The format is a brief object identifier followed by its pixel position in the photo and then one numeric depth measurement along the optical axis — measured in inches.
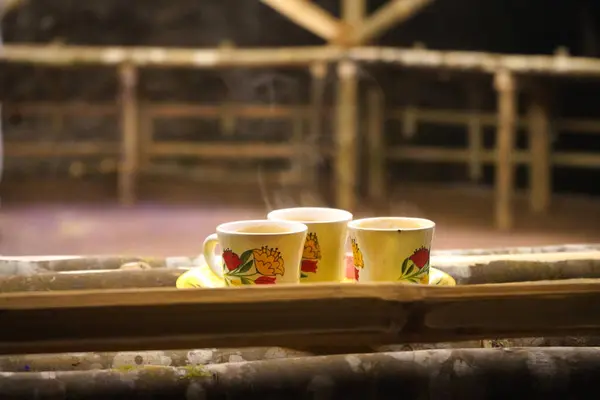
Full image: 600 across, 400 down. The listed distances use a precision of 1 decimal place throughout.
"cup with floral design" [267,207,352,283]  70.6
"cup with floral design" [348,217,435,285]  69.1
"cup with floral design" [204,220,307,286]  68.1
